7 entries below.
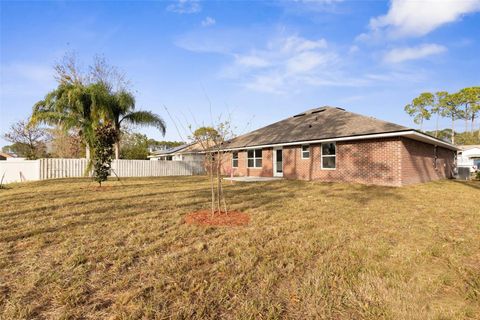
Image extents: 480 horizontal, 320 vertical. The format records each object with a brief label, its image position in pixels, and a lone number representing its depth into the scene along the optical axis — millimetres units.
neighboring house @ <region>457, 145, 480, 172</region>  36594
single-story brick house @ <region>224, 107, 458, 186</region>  12125
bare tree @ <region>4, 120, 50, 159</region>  29969
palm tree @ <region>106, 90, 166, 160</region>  17672
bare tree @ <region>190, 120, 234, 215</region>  5855
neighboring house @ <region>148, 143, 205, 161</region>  27872
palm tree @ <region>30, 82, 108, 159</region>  15773
